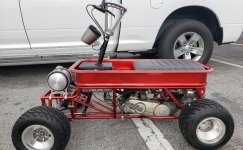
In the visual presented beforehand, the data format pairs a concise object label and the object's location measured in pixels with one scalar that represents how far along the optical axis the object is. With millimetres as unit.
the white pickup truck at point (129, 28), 4078
